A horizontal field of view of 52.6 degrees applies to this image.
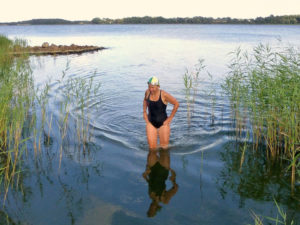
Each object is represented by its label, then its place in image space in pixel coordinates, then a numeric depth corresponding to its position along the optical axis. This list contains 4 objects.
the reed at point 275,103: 6.93
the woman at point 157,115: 8.16
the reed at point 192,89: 11.96
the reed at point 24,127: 6.75
